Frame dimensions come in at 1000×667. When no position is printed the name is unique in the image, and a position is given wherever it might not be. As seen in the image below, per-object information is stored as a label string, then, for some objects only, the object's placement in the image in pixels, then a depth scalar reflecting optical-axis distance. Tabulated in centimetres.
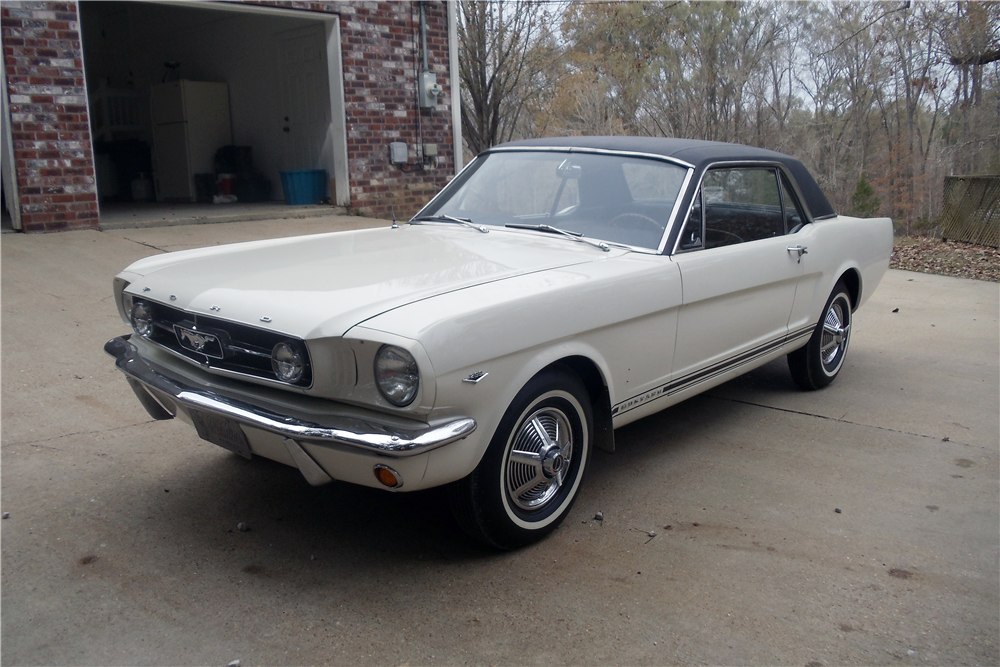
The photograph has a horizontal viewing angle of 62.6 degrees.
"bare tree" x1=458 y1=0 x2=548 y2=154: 1491
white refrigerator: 1266
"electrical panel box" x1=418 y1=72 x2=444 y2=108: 1070
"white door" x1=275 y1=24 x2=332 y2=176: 1095
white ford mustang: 261
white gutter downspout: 1094
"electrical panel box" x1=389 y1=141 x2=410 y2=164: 1067
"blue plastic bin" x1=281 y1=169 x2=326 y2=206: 1085
